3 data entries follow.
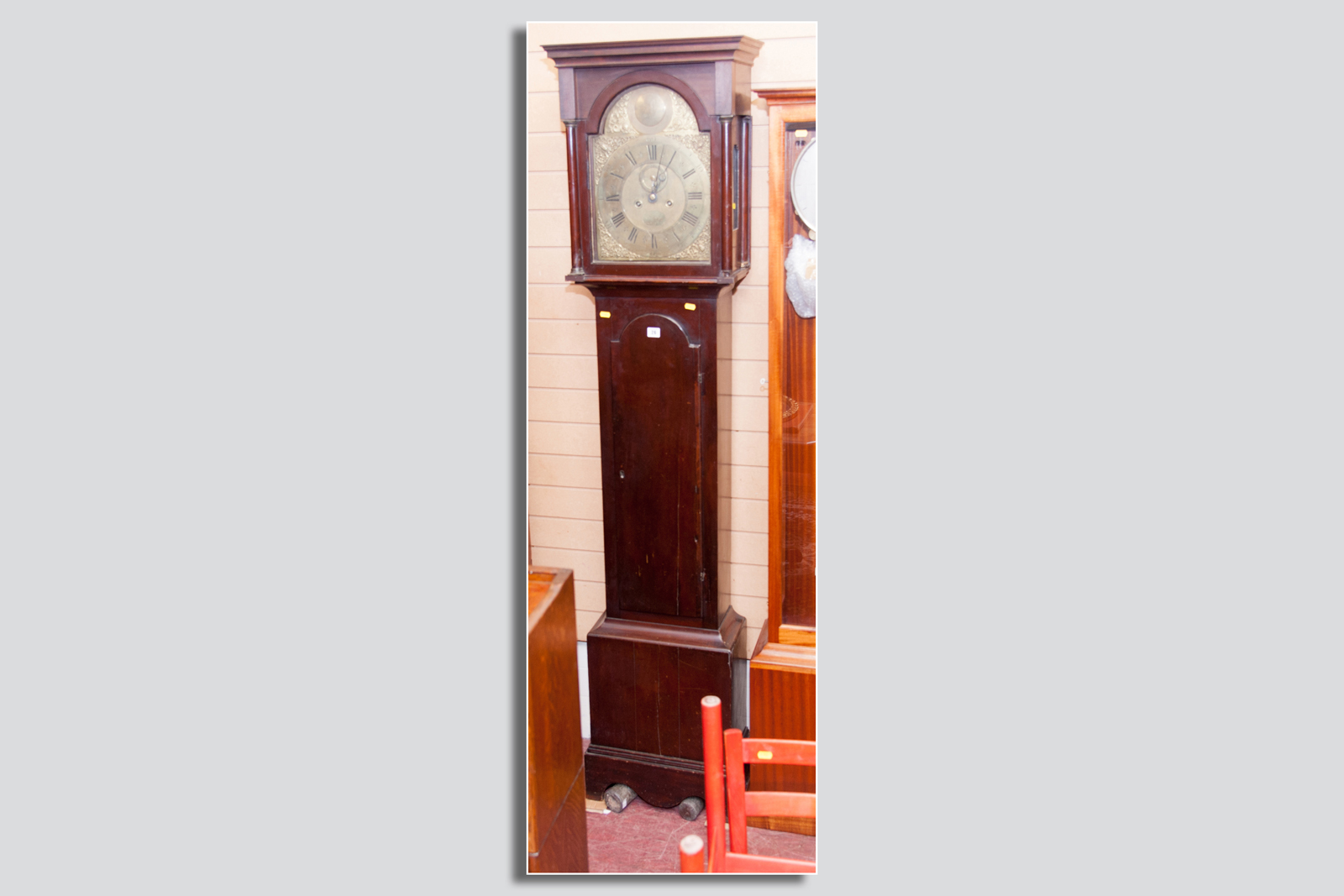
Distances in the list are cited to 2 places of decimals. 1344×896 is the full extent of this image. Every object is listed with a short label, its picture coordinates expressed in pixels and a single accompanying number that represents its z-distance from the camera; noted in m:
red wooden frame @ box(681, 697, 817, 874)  2.38
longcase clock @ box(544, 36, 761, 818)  2.66
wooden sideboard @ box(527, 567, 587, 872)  2.22
